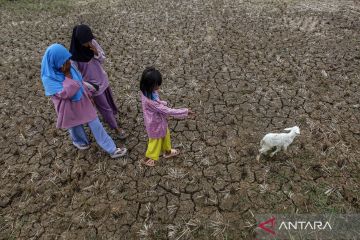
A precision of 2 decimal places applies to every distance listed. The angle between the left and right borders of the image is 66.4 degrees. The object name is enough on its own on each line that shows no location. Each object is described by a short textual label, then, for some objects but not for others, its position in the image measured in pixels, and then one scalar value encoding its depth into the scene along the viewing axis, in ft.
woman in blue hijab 10.09
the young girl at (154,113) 10.29
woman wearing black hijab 10.93
